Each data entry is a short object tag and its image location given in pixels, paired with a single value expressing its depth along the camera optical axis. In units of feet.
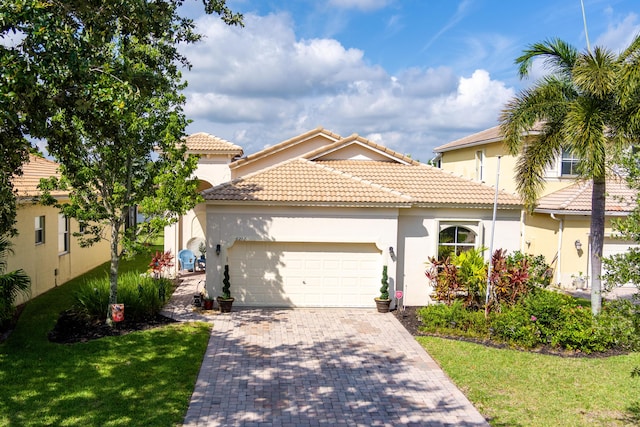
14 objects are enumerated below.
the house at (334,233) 51.88
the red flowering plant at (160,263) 61.67
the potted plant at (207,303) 50.83
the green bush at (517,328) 40.84
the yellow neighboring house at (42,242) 52.01
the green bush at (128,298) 46.06
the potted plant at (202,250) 76.51
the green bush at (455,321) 43.88
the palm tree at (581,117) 40.45
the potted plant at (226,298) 49.96
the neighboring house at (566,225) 67.36
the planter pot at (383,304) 51.59
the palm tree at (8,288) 38.81
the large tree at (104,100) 23.52
